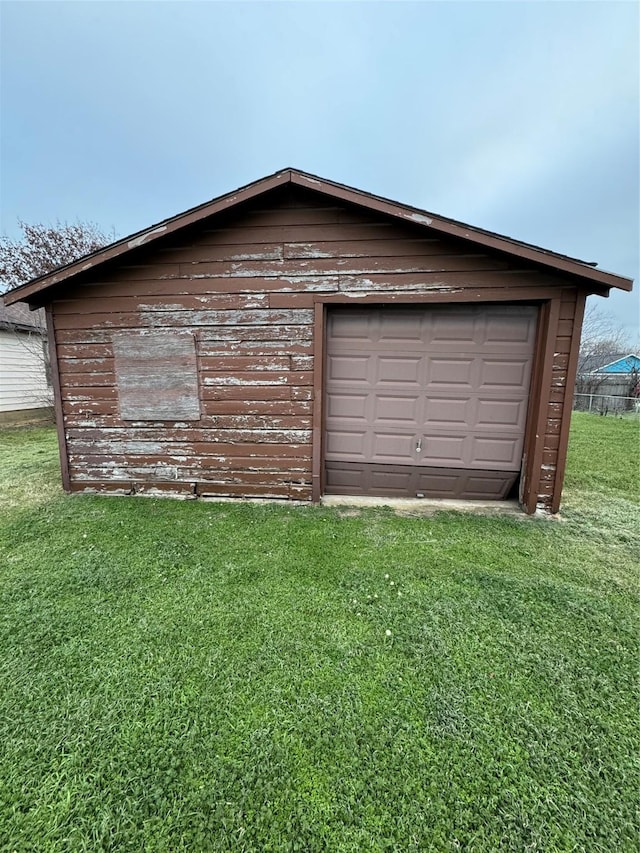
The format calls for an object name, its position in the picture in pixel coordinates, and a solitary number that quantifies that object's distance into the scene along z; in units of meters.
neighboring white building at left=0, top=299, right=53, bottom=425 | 10.03
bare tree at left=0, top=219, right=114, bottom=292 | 11.02
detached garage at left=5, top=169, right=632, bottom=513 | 3.81
